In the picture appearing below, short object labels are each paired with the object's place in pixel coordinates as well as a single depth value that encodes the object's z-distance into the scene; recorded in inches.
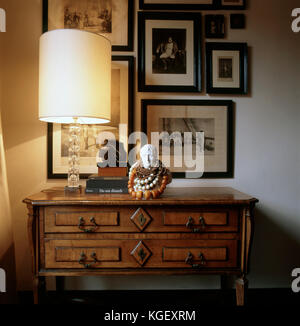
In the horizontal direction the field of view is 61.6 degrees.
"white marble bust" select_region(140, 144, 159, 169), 58.4
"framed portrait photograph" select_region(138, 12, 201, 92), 75.7
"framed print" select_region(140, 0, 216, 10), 75.4
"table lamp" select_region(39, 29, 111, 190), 54.9
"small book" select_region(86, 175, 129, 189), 60.6
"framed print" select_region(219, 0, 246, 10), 75.7
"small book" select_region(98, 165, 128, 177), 63.3
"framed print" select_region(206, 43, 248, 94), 76.1
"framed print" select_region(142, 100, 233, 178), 76.2
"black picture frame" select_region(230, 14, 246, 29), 75.6
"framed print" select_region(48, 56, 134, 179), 75.5
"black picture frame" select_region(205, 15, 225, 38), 75.5
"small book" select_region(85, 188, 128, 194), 60.8
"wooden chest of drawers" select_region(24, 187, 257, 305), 55.8
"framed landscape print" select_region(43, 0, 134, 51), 74.9
